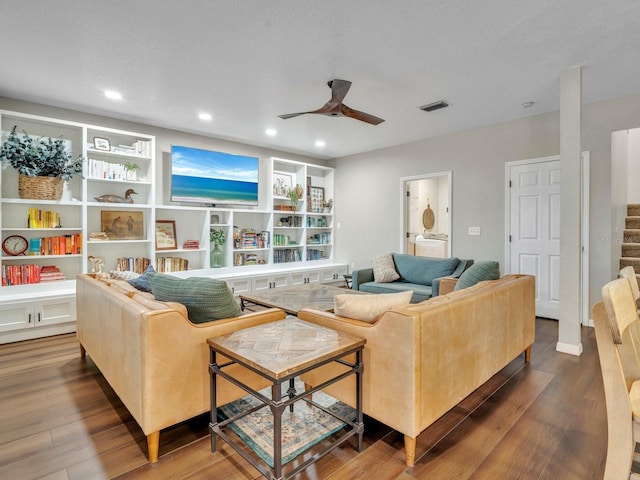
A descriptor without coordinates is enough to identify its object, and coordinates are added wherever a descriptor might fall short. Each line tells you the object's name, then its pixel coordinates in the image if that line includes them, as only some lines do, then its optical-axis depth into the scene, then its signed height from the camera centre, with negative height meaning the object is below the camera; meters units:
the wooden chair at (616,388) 1.26 -0.58
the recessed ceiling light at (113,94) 3.62 +1.55
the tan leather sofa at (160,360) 1.68 -0.65
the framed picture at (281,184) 6.18 +1.01
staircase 4.27 -0.01
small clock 3.74 -0.09
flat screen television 4.96 +0.95
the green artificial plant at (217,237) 5.31 +0.02
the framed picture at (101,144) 4.24 +1.18
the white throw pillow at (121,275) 2.97 -0.33
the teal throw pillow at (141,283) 2.66 -0.36
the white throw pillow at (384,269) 4.96 -0.45
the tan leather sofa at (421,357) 1.66 -0.64
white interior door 4.28 +0.17
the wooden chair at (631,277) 1.77 -0.21
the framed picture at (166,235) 4.82 +0.04
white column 3.12 +0.29
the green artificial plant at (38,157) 3.55 +0.87
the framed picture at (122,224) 4.41 +0.18
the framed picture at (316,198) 6.69 +0.81
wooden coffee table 3.15 -0.62
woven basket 3.72 +0.56
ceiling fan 3.10 +1.21
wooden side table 1.42 -0.53
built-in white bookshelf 3.74 +0.16
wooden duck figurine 4.30 +0.51
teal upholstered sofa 4.54 -0.51
